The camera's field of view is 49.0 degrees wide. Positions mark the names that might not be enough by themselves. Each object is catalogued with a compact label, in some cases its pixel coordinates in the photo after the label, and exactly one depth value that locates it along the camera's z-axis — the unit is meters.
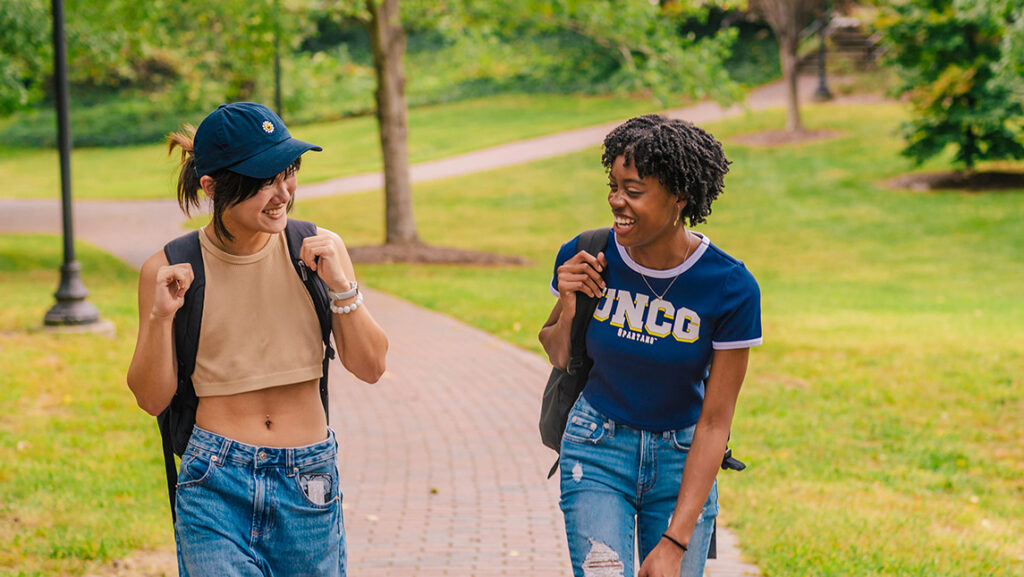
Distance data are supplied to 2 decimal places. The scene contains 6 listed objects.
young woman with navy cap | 2.79
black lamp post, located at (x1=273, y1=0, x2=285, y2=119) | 16.50
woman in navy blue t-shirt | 2.91
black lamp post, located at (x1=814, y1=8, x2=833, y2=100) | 36.16
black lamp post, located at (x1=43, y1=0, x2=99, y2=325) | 11.29
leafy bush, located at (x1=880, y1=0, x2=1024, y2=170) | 23.58
